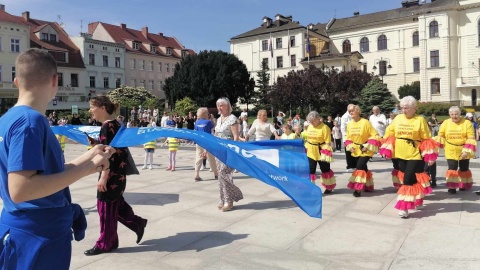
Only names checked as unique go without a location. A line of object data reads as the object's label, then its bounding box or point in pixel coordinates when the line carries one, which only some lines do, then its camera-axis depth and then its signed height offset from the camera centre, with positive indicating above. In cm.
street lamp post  7544 +1058
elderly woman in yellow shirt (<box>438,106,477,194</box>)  937 -62
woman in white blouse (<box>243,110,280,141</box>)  1097 -11
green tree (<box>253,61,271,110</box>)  6507 +518
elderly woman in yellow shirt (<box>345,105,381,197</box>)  919 -54
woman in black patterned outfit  550 -84
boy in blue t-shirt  230 -26
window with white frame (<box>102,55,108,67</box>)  6889 +1138
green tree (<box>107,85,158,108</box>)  5898 +484
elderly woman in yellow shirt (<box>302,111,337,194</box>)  960 -59
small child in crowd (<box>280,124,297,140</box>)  1132 -26
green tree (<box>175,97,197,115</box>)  5377 +269
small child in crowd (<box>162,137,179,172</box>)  1383 -76
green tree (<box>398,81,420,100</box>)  7022 +524
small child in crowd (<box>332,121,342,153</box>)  2083 -75
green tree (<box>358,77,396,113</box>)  4966 +291
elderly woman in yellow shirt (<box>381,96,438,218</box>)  752 -60
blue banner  453 -45
